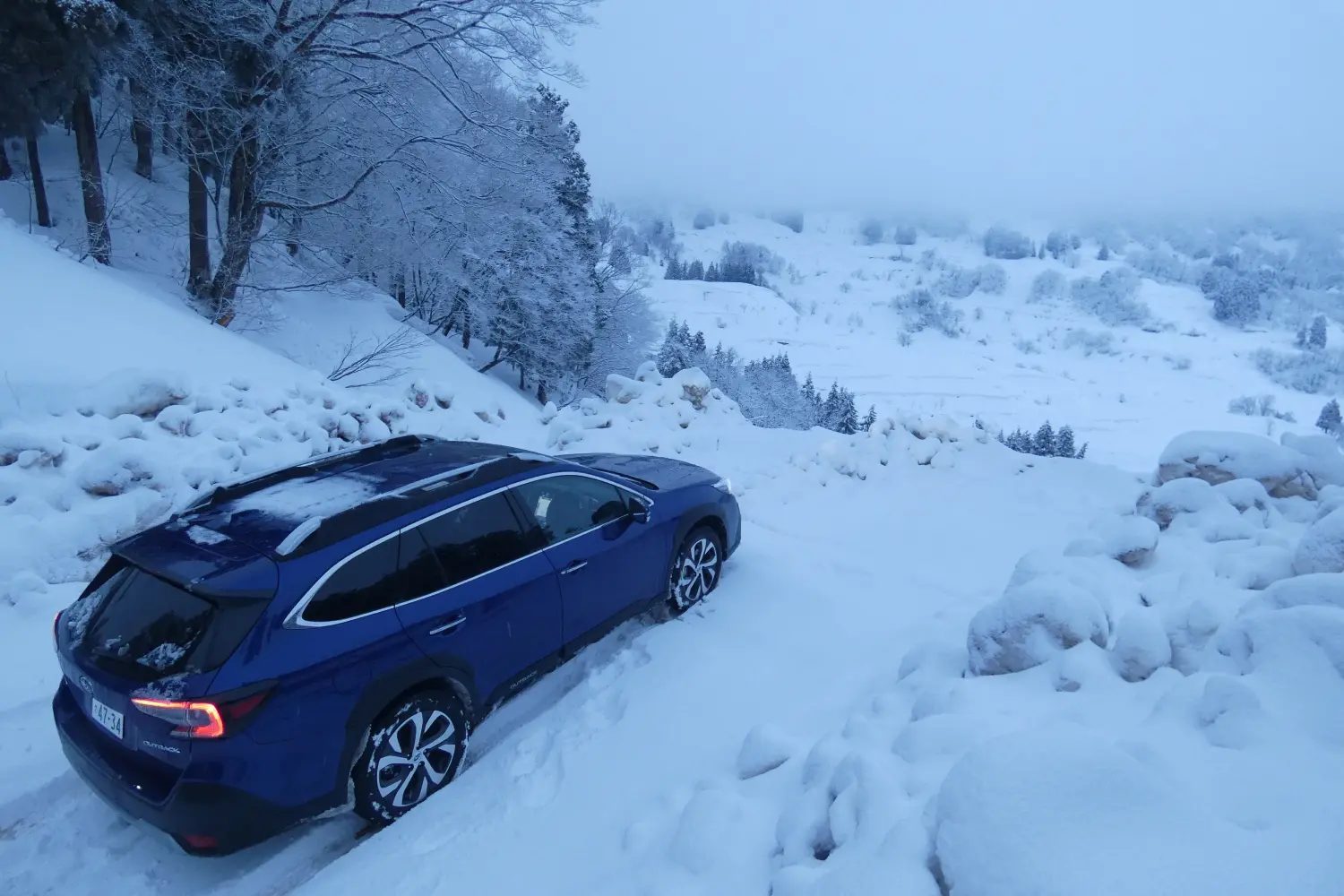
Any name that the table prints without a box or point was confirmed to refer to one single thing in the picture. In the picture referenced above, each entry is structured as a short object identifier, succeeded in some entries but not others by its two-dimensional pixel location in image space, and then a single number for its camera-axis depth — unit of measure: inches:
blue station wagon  99.1
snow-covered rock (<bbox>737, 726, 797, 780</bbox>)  115.6
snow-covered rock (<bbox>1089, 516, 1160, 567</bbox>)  172.7
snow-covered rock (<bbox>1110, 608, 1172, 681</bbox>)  111.4
